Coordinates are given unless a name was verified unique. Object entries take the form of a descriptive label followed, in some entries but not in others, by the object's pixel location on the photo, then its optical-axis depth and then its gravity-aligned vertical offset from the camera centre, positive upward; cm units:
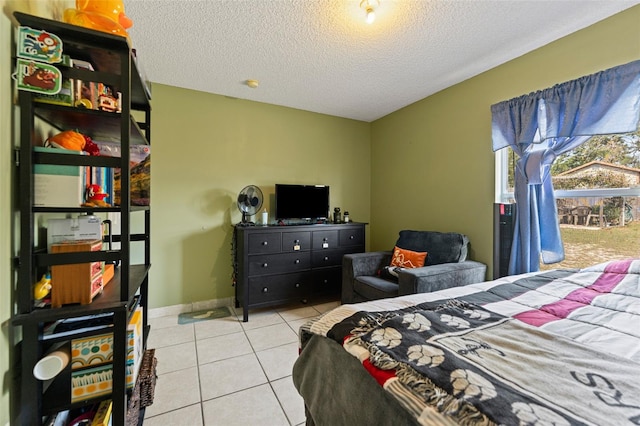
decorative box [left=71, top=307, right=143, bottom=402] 100 -60
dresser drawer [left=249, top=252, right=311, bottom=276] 278 -57
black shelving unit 89 -14
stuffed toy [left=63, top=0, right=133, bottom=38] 103 +76
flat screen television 318 +12
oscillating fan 296 +12
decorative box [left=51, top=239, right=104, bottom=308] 97 -26
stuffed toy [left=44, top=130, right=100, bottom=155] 102 +27
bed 64 -46
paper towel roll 89 -53
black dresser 276 -55
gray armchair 218 -53
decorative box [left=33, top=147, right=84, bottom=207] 95 +9
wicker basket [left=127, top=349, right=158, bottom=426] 126 -95
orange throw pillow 266 -48
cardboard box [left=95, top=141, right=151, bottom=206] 138 +24
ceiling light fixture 160 +126
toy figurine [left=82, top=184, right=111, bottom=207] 117 +6
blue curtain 170 +61
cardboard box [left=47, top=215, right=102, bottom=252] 100 -8
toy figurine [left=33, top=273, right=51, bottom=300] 93 -28
